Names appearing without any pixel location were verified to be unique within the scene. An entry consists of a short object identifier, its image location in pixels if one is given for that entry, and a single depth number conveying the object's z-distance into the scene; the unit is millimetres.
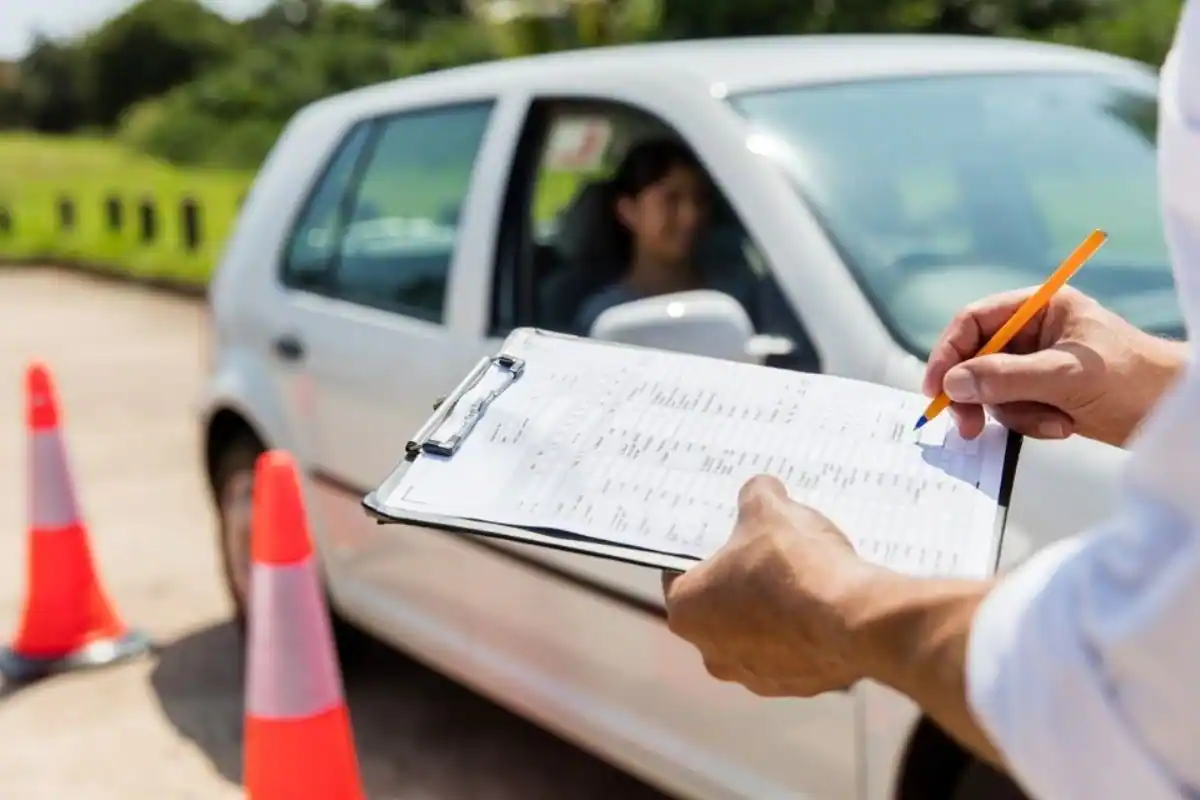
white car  2520
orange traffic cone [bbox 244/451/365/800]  2959
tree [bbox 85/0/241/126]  51875
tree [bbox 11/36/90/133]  51656
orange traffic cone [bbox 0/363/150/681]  4410
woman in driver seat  3031
